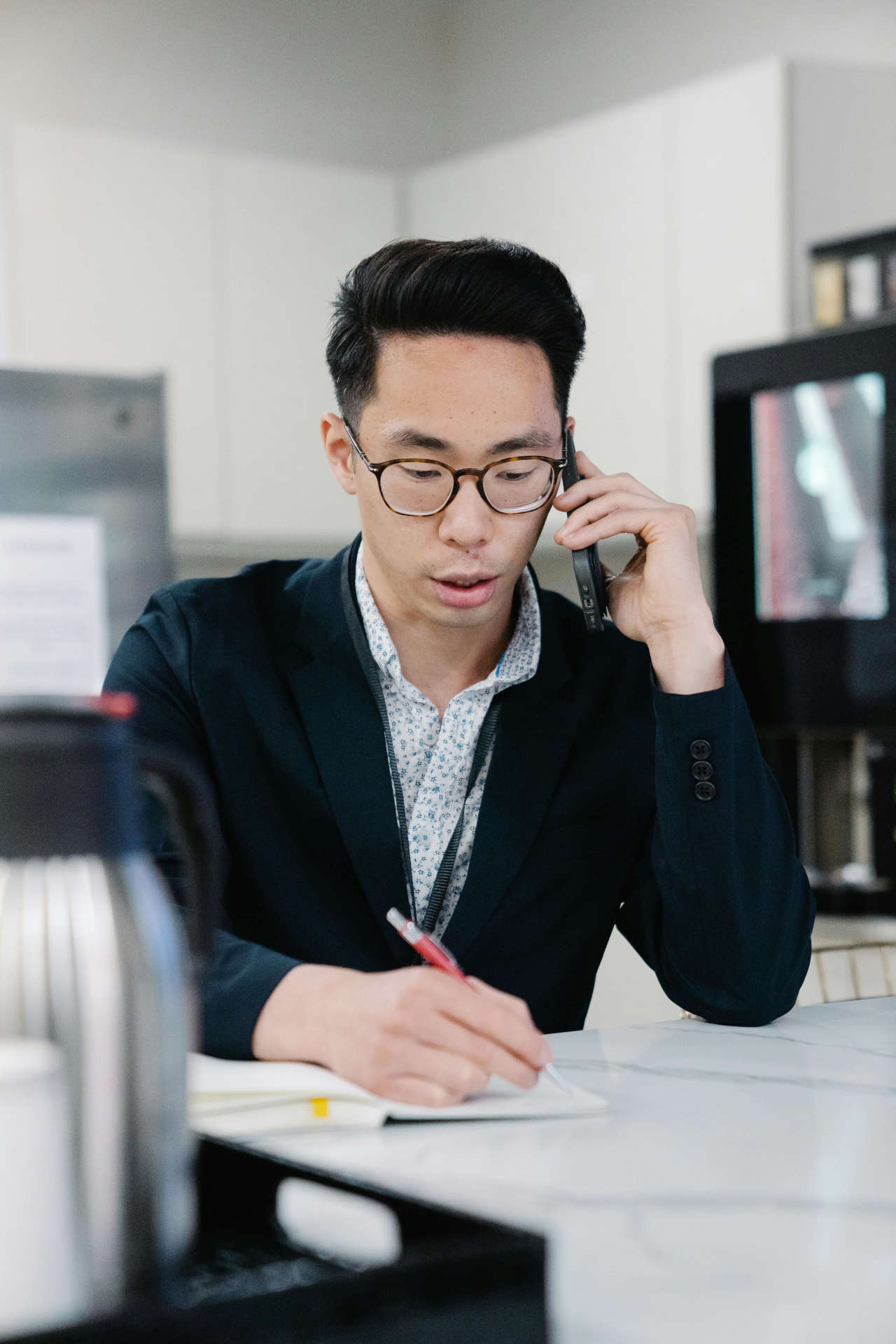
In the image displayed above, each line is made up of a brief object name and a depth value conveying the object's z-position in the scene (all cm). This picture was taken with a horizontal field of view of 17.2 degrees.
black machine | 266
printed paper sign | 303
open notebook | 147
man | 181
